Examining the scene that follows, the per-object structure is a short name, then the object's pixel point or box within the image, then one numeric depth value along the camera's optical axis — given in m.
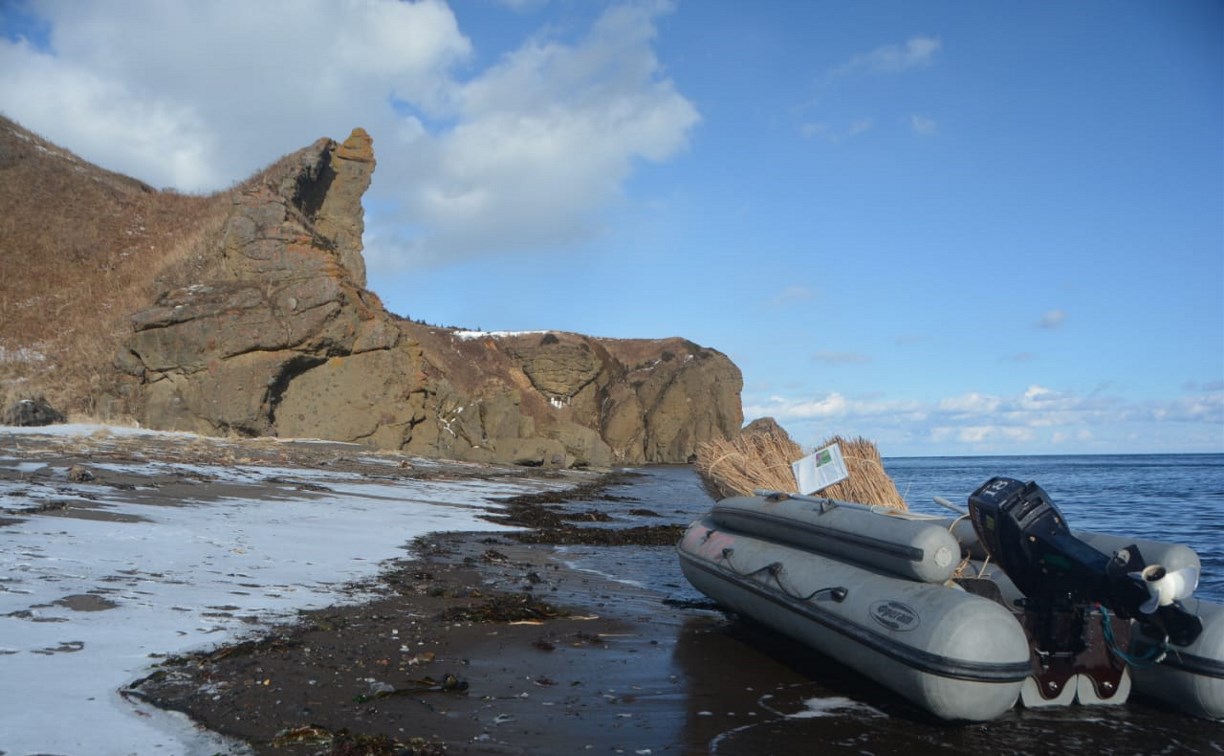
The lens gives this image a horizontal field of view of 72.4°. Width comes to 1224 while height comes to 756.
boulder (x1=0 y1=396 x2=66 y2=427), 14.63
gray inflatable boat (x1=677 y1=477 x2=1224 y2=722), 3.68
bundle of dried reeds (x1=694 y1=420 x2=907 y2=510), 6.91
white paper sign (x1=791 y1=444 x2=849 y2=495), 6.36
